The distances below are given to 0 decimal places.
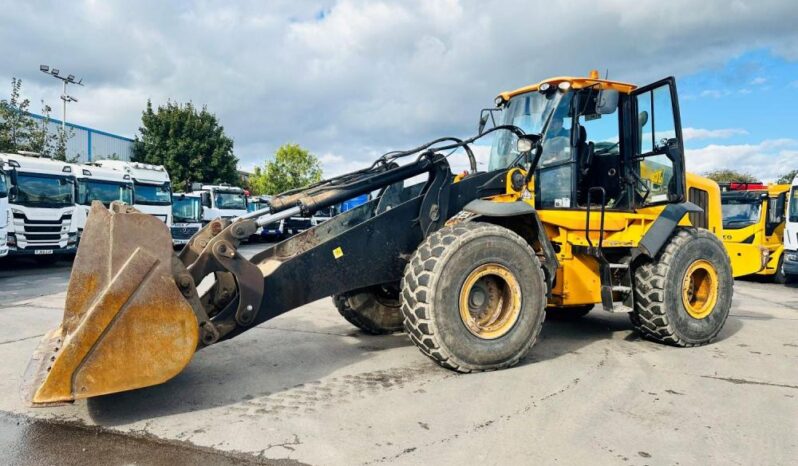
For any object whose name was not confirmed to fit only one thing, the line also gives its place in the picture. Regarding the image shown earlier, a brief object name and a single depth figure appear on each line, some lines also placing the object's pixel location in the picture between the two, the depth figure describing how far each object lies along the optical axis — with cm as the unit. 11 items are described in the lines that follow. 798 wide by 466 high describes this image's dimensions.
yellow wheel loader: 351
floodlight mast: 2966
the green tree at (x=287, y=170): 4541
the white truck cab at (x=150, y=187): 1805
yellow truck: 1358
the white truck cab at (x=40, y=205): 1402
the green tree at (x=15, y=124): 2303
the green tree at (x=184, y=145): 3519
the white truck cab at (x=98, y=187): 1577
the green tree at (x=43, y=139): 2475
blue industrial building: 3394
